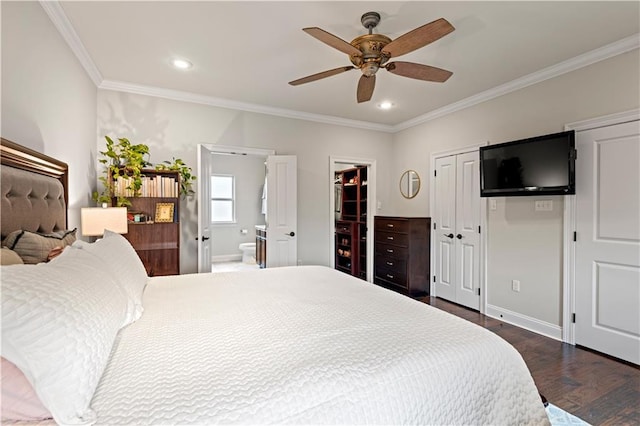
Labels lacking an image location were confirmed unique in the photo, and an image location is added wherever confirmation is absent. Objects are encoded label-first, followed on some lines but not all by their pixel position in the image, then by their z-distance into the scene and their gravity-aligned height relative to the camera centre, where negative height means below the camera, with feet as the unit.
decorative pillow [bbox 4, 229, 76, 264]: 4.47 -0.53
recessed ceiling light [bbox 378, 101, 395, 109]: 13.10 +4.69
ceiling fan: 5.94 +3.54
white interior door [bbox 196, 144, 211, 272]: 11.60 -0.03
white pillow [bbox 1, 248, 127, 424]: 2.38 -1.05
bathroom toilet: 22.12 -3.00
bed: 2.49 -1.61
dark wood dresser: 14.14 -2.04
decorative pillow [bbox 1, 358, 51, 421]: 2.41 -1.52
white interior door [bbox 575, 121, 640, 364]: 8.21 -0.81
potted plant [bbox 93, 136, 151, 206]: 9.60 +1.31
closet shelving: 17.78 -0.58
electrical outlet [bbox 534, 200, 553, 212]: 10.01 +0.21
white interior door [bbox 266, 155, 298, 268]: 13.29 +0.06
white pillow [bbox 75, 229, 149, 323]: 4.42 -0.85
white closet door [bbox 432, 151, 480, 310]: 12.57 -0.73
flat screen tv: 9.14 +1.50
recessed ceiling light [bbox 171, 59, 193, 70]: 9.27 +4.60
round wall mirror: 15.52 +1.47
